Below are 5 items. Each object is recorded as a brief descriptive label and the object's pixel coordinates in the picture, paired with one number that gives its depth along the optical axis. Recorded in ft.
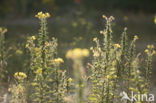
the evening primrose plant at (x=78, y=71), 16.26
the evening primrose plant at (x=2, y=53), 26.25
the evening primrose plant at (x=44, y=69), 22.08
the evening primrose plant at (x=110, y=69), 22.00
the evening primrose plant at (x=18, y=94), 21.89
